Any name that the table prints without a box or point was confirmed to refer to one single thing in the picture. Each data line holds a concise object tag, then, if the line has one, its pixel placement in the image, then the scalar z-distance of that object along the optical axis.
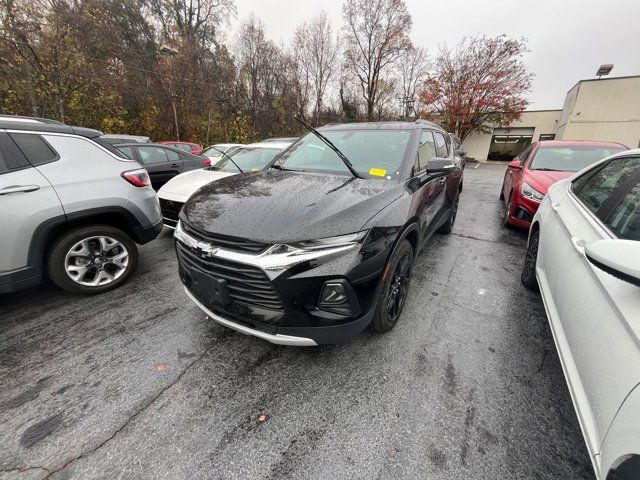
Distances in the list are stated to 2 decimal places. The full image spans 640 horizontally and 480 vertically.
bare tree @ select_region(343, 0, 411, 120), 22.20
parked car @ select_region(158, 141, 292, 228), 4.00
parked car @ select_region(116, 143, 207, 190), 5.73
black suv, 1.57
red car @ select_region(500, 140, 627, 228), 4.06
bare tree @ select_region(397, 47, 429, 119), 25.17
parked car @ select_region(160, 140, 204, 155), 12.45
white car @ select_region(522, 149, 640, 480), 0.96
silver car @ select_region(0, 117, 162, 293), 2.30
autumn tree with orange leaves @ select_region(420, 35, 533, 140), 18.39
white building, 18.16
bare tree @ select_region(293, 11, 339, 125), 24.52
